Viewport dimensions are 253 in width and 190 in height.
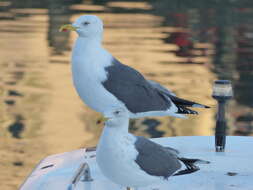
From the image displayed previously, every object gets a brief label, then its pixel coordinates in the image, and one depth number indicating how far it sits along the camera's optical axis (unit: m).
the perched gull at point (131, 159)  10.05
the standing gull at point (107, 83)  11.73
